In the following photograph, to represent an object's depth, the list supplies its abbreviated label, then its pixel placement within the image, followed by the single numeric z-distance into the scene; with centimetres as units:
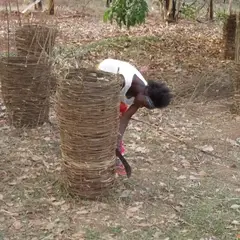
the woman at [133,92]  394
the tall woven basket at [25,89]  509
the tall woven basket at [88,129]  352
